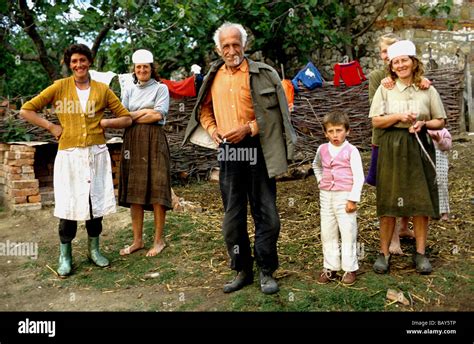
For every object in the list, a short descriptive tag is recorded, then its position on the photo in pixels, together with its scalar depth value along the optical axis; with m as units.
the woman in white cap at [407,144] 3.50
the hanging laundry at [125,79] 4.45
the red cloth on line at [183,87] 7.63
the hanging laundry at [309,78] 8.48
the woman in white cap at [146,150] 4.34
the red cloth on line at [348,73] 8.70
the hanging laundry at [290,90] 7.95
